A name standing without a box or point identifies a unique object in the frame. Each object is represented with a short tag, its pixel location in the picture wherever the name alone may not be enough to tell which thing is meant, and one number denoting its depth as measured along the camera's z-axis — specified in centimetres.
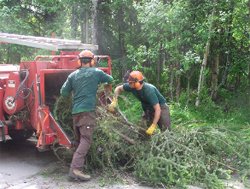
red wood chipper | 428
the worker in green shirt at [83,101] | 399
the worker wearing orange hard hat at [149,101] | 430
